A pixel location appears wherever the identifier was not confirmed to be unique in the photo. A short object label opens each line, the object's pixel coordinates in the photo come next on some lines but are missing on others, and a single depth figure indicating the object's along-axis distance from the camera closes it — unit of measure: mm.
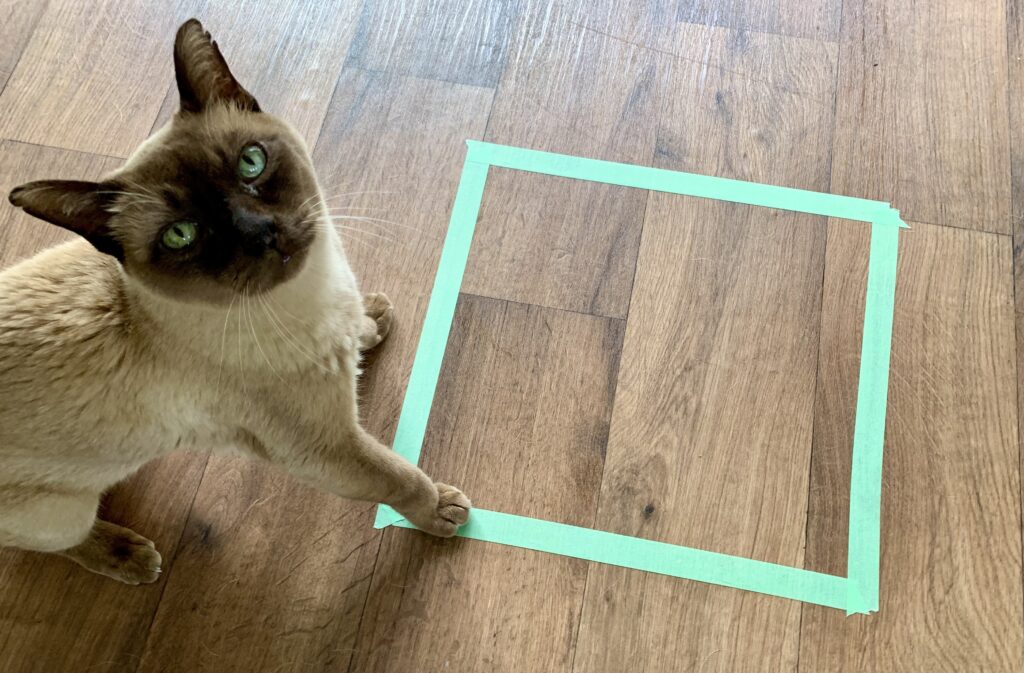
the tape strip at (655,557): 843
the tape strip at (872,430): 843
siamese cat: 710
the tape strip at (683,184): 942
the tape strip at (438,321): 889
